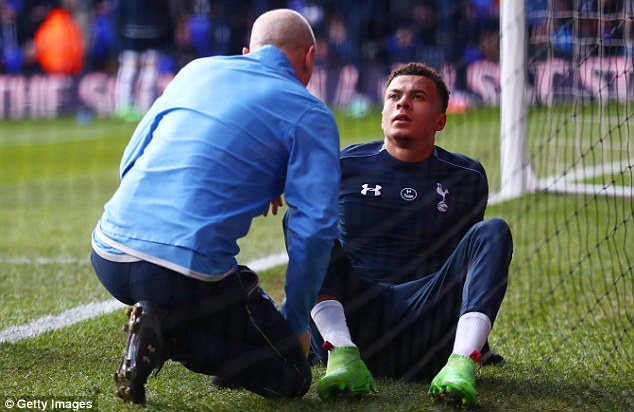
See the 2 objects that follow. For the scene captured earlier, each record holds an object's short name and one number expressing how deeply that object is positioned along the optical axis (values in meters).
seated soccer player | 6.85
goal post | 14.98
